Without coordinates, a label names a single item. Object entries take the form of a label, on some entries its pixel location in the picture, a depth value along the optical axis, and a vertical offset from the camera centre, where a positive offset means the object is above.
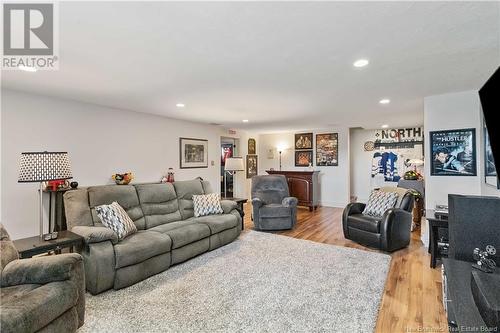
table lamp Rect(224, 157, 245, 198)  5.06 +0.08
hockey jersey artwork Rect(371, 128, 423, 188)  6.64 +0.35
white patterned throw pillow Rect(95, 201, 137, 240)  2.79 -0.59
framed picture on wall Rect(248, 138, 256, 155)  8.09 +0.73
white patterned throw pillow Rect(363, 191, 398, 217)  3.90 -0.58
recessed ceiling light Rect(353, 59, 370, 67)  2.33 +1.01
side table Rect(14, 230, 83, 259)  2.12 -0.68
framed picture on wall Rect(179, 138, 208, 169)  5.60 +0.37
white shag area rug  1.96 -1.22
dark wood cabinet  6.63 -0.52
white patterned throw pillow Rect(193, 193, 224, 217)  4.02 -0.61
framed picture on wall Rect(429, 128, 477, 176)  3.39 +0.20
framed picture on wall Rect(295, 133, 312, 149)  7.52 +0.83
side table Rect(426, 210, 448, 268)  2.97 -0.83
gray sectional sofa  2.43 -0.79
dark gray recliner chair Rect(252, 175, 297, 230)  4.64 -0.86
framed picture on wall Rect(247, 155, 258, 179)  8.01 +0.06
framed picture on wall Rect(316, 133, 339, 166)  7.07 +0.53
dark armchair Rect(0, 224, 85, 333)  1.48 -0.81
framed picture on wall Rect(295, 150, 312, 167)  7.54 +0.30
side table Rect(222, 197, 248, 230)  4.60 -0.68
